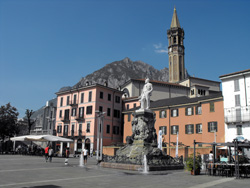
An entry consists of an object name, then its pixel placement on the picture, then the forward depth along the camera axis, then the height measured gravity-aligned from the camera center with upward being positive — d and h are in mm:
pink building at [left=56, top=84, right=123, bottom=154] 51188 +4754
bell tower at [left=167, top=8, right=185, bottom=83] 95625 +33474
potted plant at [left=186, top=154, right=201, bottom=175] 14711 -1609
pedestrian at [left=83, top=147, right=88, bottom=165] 21214 -1429
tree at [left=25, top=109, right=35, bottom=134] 70312 +6488
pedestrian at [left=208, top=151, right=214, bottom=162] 17539 -1293
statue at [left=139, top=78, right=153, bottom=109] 18859 +3205
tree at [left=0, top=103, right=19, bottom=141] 44344 +2546
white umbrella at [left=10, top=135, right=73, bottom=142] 32688 -335
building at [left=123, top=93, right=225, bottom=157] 38562 +3253
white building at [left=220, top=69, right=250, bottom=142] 34603 +5014
